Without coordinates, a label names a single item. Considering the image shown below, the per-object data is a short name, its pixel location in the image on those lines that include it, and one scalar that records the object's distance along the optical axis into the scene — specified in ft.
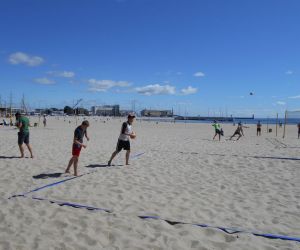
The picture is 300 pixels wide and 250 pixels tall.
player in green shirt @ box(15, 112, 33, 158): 29.07
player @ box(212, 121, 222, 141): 61.24
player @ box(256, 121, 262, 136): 87.66
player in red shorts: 22.34
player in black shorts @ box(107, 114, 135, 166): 26.11
